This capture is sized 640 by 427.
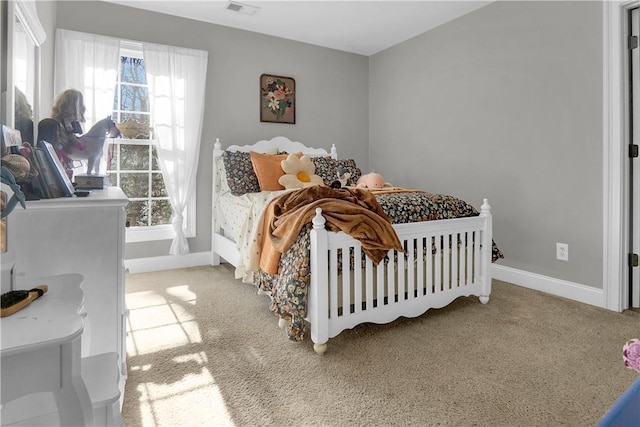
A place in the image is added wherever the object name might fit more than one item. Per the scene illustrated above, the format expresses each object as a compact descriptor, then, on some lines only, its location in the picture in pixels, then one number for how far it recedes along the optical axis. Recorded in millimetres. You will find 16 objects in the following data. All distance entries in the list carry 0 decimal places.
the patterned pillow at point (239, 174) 3294
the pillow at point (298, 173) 3250
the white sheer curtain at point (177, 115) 3432
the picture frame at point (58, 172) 1329
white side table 656
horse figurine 1821
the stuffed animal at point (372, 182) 3160
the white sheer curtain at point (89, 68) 3021
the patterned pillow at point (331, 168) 3678
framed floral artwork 3990
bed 1897
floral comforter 1895
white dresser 1198
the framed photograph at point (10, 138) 1251
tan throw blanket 1958
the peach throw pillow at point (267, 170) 3291
